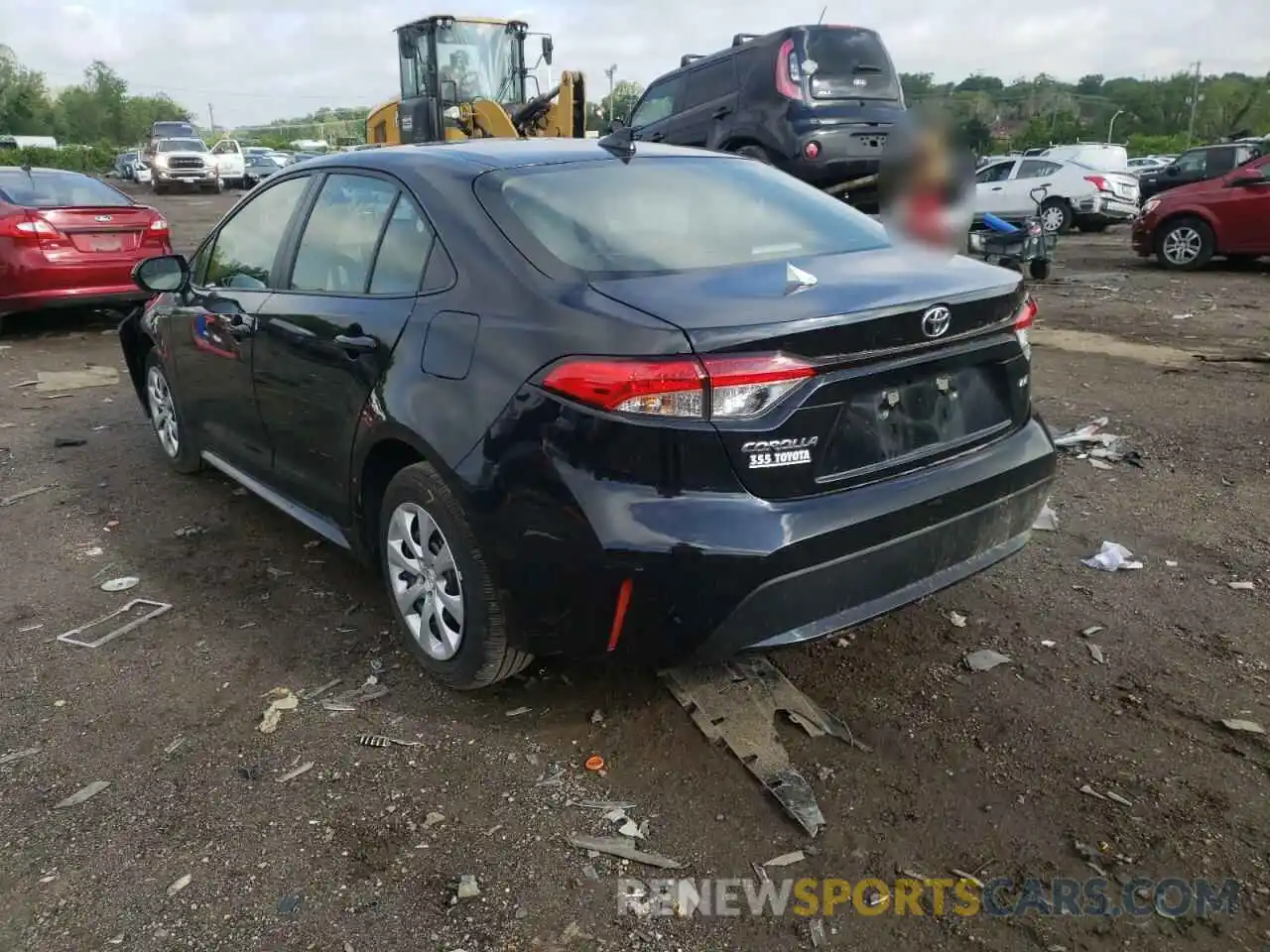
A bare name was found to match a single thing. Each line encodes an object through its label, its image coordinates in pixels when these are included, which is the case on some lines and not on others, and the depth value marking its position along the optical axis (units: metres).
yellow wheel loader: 13.20
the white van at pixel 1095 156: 19.55
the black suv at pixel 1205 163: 19.61
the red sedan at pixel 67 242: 8.87
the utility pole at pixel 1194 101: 73.55
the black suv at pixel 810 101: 9.32
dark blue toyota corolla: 2.47
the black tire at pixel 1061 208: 18.41
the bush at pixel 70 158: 48.88
